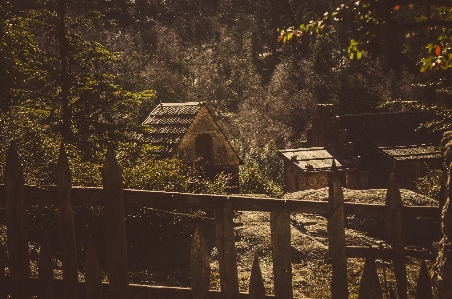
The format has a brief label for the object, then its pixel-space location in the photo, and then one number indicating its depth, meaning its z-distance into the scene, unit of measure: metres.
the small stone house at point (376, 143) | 35.22
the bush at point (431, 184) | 20.86
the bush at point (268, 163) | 35.72
